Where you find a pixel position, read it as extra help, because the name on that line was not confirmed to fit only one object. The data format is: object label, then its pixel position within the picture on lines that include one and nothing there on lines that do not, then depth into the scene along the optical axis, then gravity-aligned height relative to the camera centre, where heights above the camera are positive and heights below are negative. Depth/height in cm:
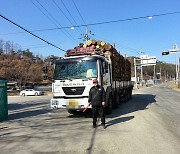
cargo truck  657 +14
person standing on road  542 -71
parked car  2734 -239
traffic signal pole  2175 +405
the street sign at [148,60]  3780 +468
